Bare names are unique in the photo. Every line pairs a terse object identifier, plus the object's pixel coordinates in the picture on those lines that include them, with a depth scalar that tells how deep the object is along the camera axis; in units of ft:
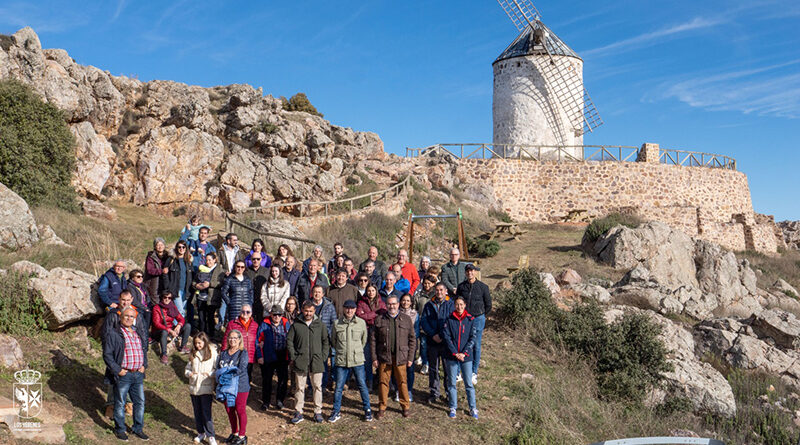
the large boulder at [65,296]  30.83
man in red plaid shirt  24.82
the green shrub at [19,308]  29.96
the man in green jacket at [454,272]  35.65
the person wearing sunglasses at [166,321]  32.01
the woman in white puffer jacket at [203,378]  25.21
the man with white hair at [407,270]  35.77
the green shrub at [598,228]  76.89
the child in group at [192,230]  38.32
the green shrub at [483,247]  76.99
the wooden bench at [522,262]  66.18
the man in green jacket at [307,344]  28.14
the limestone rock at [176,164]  79.10
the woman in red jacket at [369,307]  30.81
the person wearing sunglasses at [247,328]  28.46
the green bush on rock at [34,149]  60.75
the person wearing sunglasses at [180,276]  32.83
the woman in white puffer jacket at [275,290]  31.73
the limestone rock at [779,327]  49.42
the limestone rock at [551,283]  53.61
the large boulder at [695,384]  39.73
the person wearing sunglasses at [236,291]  31.68
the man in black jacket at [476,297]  32.40
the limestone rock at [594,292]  54.67
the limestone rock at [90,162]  72.38
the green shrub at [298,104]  122.52
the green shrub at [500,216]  102.92
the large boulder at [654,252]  69.00
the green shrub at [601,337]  39.58
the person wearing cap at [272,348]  29.30
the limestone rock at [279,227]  58.73
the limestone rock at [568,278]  61.07
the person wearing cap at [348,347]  28.81
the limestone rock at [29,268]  32.35
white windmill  115.24
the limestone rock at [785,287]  74.51
